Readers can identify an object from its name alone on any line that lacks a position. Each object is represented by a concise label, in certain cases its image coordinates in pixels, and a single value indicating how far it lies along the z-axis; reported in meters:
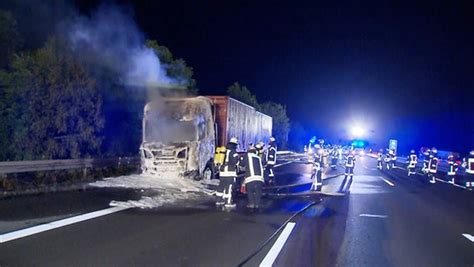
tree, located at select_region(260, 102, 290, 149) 60.94
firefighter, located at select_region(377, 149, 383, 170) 34.41
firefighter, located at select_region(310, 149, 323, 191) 16.33
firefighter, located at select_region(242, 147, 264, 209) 11.55
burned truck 16.23
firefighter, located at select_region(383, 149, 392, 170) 33.62
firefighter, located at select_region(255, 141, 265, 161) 15.64
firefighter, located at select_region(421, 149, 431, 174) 25.91
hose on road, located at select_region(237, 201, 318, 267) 6.86
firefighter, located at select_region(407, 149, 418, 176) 28.03
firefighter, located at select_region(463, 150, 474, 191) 20.24
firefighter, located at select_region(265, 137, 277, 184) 18.97
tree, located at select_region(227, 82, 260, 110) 49.39
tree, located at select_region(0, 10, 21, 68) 17.39
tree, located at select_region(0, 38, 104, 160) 15.41
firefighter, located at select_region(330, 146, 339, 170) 30.66
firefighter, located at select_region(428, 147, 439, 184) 24.30
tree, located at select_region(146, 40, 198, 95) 27.75
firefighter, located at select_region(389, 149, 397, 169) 33.53
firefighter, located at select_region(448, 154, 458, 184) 23.65
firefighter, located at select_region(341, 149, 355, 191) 22.59
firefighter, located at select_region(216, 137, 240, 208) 11.70
